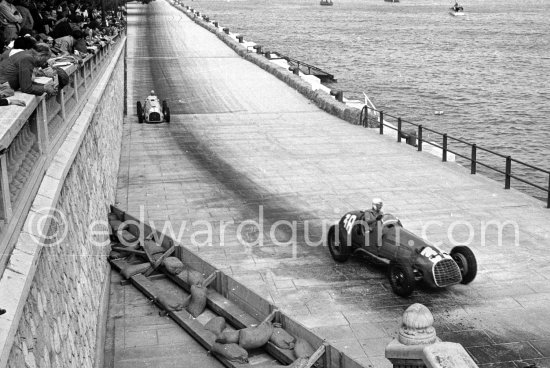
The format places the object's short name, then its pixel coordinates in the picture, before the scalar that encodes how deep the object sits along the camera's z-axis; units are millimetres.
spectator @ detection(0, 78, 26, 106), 8180
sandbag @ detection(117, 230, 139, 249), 16812
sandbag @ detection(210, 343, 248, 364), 12195
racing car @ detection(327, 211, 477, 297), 13414
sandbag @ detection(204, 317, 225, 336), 13141
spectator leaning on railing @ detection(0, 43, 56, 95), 9695
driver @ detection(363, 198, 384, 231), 14641
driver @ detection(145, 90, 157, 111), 31709
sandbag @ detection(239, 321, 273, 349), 12266
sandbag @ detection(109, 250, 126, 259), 16594
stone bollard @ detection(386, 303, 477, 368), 6789
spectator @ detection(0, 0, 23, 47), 14828
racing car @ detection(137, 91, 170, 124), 31406
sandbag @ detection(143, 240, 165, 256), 16297
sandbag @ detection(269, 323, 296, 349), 12164
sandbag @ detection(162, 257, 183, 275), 15344
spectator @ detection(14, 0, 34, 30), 16436
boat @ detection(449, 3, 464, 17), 172525
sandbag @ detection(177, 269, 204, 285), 14664
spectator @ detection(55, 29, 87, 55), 18066
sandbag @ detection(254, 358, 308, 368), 11250
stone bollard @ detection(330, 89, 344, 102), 36625
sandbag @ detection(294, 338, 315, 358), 11734
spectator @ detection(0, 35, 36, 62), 11680
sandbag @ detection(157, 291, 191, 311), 14205
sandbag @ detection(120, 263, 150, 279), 15812
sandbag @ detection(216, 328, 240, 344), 12531
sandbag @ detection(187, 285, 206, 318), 14008
